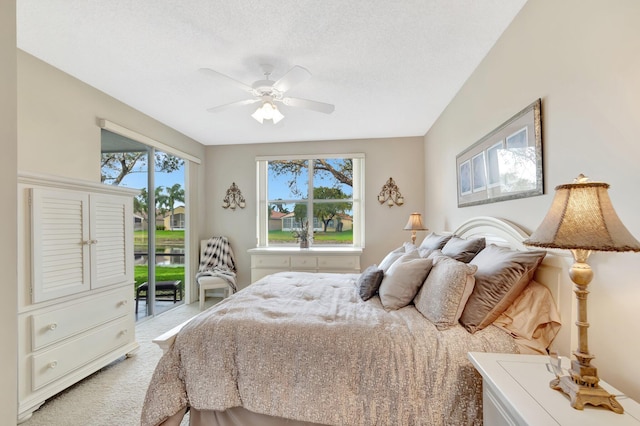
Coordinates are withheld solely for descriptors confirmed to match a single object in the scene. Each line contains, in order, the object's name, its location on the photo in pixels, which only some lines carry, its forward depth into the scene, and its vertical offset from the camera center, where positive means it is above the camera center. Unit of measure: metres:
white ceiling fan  2.11 +0.99
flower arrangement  4.24 -0.30
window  4.45 +0.26
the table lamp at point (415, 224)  3.49 -0.13
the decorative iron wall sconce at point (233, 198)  4.56 +0.29
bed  1.30 -0.70
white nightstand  0.84 -0.62
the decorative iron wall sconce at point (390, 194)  4.25 +0.31
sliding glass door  3.17 +0.04
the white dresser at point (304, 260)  3.94 -0.64
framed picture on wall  1.54 +0.34
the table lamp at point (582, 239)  0.85 -0.09
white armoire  1.77 -0.47
